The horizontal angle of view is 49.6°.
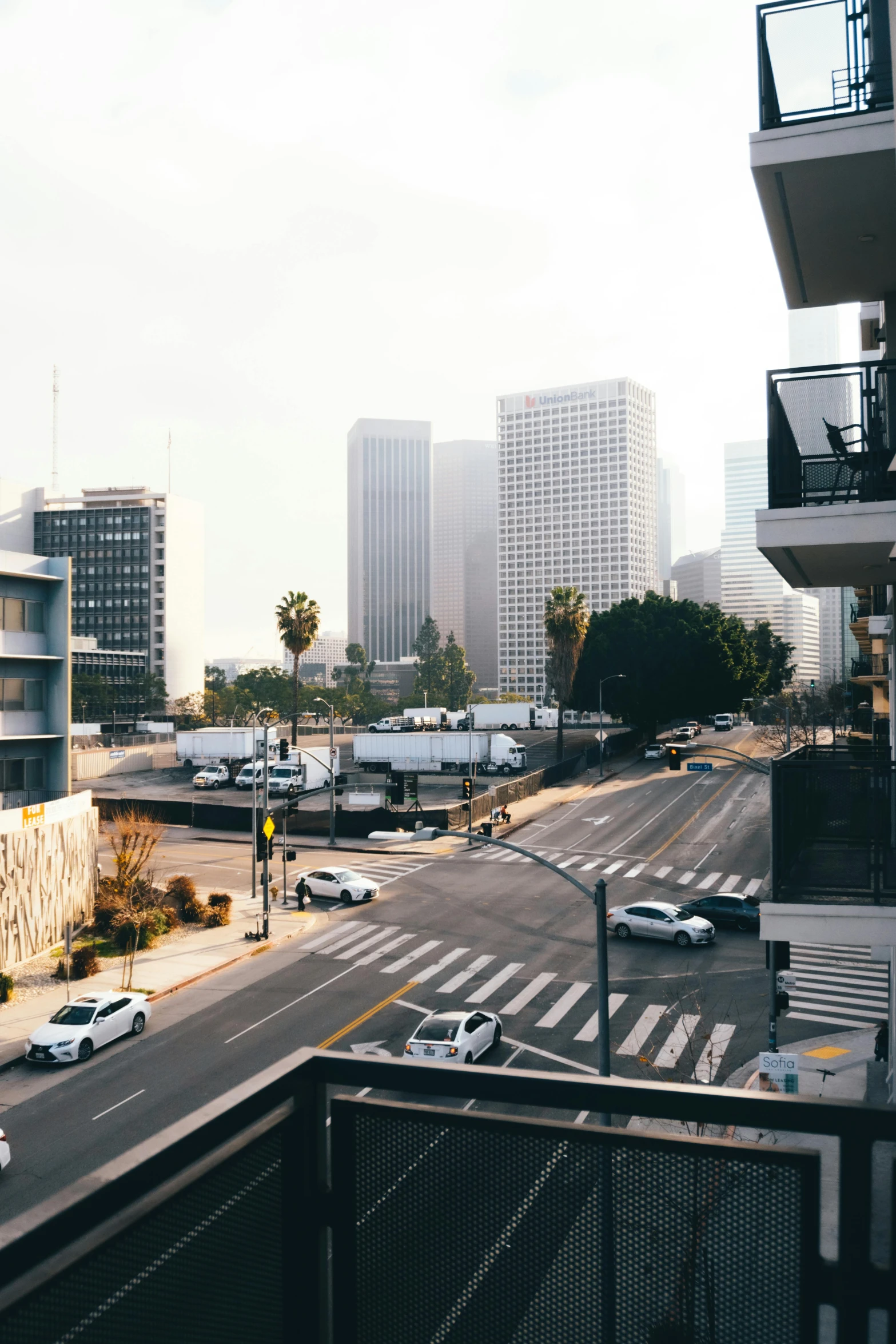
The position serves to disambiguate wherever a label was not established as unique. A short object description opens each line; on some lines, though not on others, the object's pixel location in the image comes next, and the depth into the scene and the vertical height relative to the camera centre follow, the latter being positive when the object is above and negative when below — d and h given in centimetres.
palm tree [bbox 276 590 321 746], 8312 +569
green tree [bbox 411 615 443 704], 19888 +65
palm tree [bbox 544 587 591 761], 8638 +482
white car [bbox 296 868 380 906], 4500 -929
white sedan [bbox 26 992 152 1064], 2578 -930
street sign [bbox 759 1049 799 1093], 1803 -715
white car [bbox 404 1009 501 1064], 2341 -862
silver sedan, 3612 -897
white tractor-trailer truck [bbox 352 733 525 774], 8244 -568
